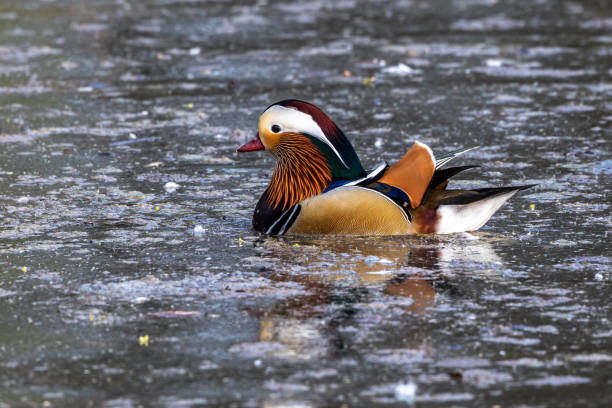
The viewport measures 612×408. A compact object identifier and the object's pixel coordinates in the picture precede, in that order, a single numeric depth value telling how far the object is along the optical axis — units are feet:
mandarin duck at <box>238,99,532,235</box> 43.88
